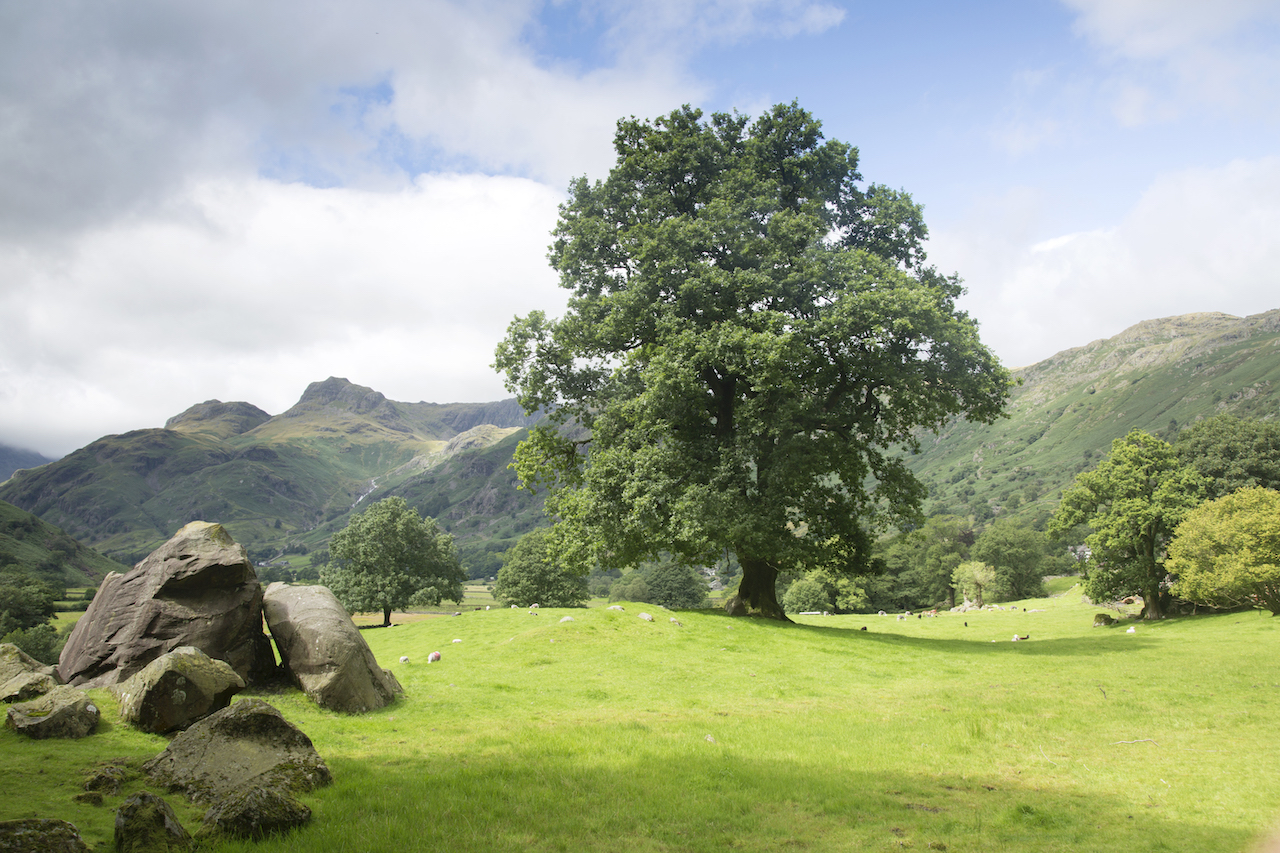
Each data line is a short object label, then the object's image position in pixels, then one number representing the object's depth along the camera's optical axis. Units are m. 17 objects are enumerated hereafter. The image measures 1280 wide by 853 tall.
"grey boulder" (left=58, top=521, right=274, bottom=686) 13.71
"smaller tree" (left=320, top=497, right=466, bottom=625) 62.47
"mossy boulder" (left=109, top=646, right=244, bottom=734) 11.09
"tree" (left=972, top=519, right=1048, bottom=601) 114.94
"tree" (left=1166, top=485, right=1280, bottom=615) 38.56
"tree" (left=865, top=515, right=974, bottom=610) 115.62
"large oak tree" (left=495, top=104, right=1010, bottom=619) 26.34
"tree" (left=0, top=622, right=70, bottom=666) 70.50
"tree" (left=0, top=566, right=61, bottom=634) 80.00
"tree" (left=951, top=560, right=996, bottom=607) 101.12
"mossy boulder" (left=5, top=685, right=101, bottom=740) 10.22
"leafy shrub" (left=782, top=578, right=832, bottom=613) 104.81
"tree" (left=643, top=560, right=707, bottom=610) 116.69
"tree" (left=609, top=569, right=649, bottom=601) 131.00
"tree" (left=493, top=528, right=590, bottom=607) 76.25
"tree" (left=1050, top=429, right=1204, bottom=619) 47.16
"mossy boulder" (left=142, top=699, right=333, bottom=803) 8.58
